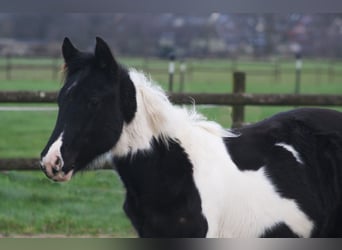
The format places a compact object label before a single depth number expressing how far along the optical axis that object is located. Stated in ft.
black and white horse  23.38
